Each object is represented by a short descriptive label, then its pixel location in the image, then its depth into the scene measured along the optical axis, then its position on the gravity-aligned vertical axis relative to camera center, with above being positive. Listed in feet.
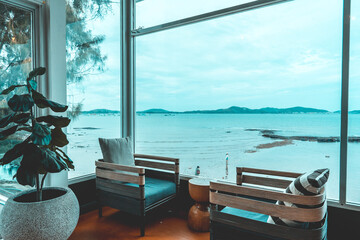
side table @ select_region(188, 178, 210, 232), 8.13 -3.50
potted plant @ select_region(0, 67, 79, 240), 5.66 -1.68
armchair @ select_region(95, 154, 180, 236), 7.95 -2.87
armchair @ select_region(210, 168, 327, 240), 4.96 -2.50
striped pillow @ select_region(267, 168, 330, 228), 4.86 -1.63
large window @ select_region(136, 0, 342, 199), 7.79 +0.94
